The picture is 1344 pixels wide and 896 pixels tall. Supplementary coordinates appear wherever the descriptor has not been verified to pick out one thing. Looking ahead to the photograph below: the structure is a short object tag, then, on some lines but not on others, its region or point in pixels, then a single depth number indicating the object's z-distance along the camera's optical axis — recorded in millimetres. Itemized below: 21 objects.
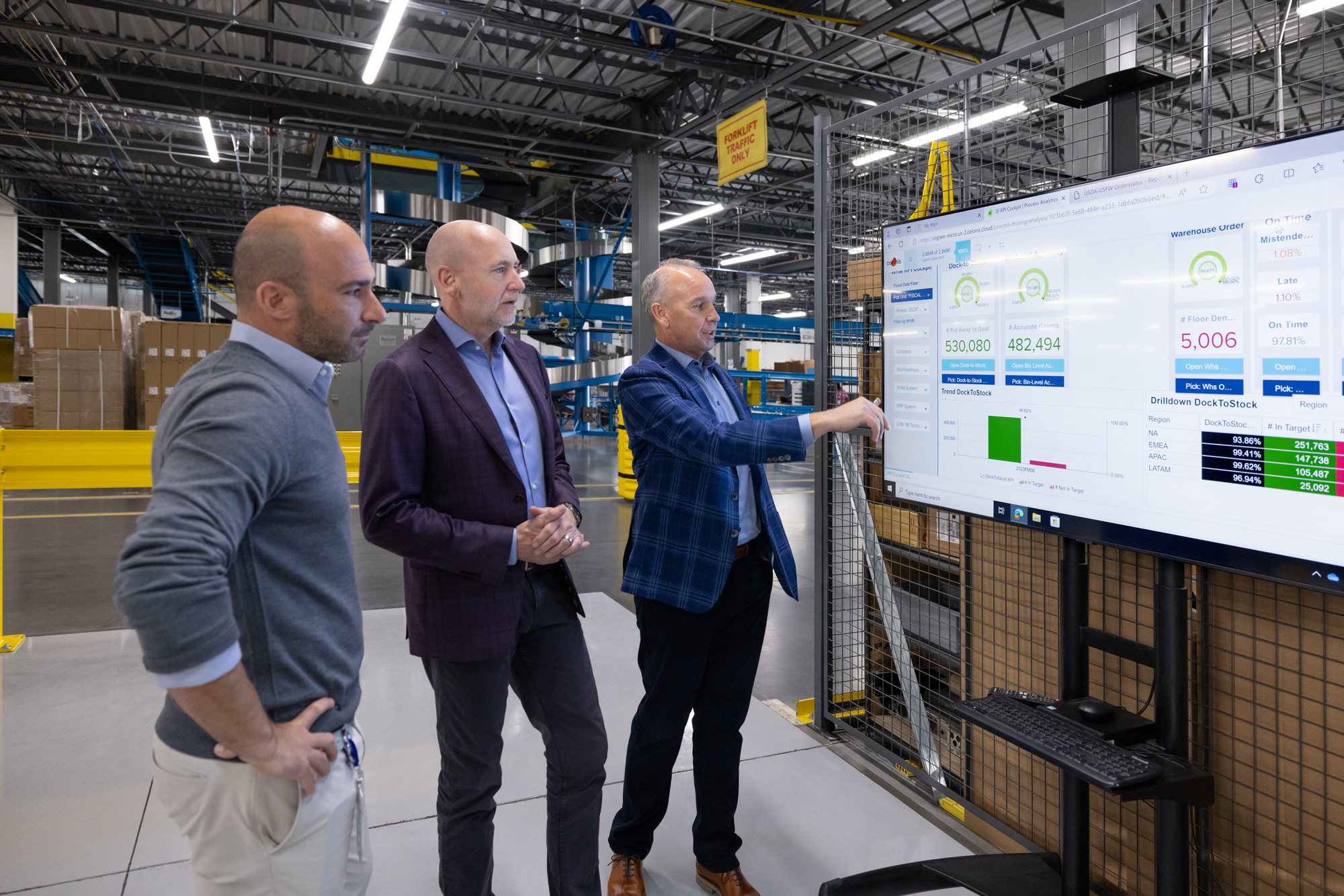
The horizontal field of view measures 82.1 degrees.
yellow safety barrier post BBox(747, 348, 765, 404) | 15680
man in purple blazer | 1757
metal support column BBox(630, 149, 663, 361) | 10328
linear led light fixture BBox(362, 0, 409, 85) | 6445
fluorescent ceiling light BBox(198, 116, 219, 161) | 9814
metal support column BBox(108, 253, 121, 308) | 20328
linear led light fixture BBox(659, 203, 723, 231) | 14039
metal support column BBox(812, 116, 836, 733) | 3066
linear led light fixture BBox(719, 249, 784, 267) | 20498
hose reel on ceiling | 8242
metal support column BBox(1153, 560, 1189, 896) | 1640
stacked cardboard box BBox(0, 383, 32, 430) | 6344
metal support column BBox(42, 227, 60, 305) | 16562
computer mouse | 1724
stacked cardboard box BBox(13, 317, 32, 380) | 6859
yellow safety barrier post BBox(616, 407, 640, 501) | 10367
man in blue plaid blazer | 2092
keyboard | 1478
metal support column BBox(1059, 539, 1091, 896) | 1822
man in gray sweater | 999
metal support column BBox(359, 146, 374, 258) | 10119
